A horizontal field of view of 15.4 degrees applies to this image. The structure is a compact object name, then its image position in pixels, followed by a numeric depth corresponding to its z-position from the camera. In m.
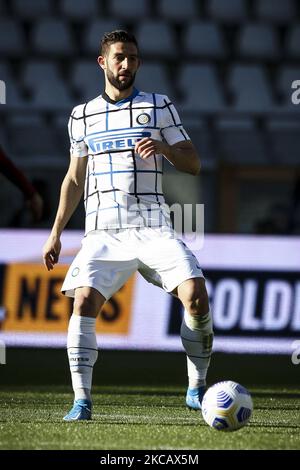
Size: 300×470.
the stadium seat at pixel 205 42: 16.64
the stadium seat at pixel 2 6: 17.20
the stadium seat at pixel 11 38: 16.62
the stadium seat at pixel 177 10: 17.00
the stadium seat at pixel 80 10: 17.05
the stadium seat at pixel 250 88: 15.91
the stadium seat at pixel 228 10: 17.00
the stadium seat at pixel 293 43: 16.66
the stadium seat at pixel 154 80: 15.88
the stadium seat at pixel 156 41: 16.61
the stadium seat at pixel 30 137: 14.47
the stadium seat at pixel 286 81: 15.83
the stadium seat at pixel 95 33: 16.75
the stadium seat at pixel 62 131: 14.50
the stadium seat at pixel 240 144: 14.61
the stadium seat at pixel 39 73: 16.23
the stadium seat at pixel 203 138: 13.99
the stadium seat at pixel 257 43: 16.72
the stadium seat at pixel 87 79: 15.98
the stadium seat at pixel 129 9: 17.02
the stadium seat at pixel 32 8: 17.11
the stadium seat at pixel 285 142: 14.76
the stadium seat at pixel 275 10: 17.06
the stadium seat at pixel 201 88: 15.80
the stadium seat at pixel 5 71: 16.05
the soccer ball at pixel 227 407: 5.13
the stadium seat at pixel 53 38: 16.67
